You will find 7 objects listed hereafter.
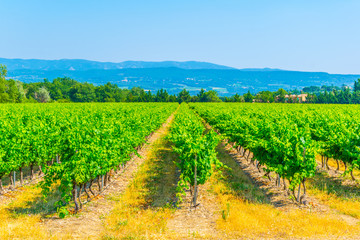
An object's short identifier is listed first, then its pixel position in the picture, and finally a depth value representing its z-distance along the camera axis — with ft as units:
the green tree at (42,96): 408.26
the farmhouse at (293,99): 454.56
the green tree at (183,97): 451.65
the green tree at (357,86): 551.76
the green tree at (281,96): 456.45
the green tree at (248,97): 444.31
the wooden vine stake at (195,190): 28.22
